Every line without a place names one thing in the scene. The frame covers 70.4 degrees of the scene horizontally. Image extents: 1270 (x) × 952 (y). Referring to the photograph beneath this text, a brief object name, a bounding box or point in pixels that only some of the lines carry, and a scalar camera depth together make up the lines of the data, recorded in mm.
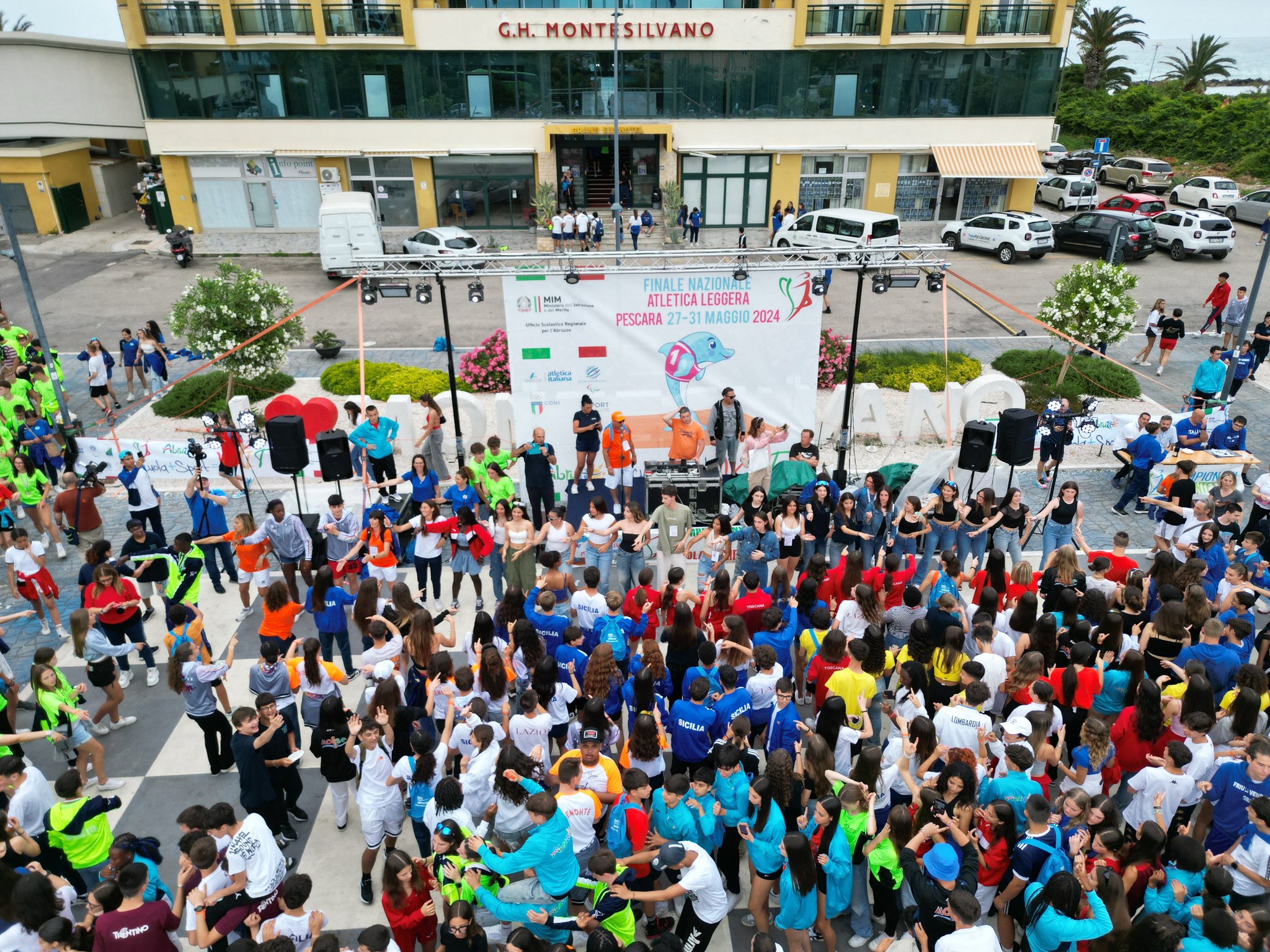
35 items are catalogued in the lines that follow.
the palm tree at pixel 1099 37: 49447
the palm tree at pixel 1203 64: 49188
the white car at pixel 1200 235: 26516
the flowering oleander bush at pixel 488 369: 17000
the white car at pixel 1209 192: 31281
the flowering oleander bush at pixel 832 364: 17000
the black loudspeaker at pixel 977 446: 10758
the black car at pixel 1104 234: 26484
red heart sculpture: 13539
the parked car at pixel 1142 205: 28453
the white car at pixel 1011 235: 26797
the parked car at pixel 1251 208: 30734
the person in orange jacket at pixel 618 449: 12211
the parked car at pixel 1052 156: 40438
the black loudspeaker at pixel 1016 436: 10570
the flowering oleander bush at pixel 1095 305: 16016
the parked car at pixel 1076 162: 37750
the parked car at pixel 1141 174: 36000
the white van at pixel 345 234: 24859
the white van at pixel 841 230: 25406
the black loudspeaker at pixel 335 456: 10797
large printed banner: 13102
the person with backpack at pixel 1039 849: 5430
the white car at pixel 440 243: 25969
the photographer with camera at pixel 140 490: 10586
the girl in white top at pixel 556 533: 9469
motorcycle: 27609
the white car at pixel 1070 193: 32594
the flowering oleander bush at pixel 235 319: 15391
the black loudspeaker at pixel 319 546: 10031
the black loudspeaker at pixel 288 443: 10625
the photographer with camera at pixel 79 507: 10891
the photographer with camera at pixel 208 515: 9914
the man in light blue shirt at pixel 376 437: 11898
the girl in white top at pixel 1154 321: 17938
